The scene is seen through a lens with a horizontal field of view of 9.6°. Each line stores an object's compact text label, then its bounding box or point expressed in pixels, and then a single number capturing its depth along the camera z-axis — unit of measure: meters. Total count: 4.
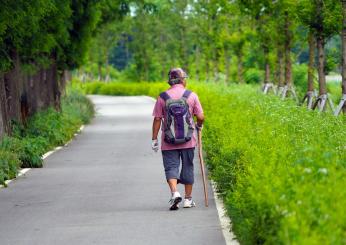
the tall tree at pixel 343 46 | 40.54
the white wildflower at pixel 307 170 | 16.94
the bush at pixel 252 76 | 140.78
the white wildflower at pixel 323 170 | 16.94
